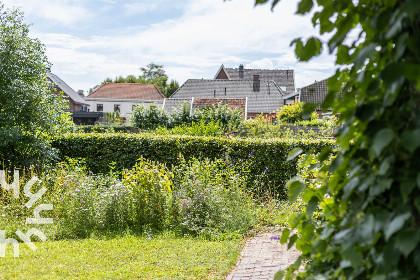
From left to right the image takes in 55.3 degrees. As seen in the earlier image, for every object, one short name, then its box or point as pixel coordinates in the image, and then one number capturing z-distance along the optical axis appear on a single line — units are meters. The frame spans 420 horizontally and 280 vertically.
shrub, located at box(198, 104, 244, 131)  18.08
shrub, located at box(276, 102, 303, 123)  25.79
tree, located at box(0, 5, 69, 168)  8.65
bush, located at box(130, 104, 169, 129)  19.84
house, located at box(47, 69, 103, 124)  47.60
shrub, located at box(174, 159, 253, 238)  6.98
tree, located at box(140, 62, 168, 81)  88.12
